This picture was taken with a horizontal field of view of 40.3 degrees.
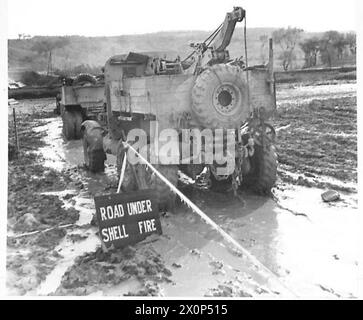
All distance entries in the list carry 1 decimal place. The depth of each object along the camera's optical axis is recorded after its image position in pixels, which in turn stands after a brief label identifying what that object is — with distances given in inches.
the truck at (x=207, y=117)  227.8
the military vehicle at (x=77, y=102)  490.6
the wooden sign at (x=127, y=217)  179.6
